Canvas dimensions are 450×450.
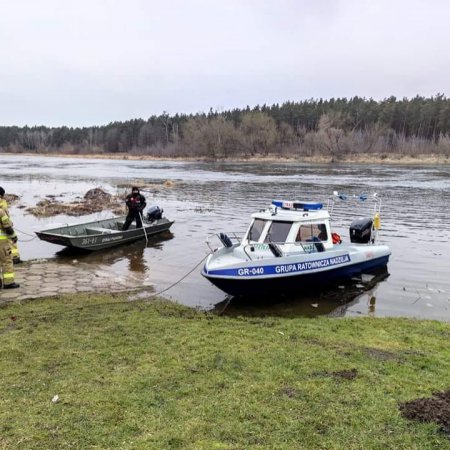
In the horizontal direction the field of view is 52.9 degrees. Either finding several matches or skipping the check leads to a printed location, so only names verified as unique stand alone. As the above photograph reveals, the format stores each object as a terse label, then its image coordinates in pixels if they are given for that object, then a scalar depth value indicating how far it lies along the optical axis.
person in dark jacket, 17.52
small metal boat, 14.95
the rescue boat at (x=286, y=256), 10.59
